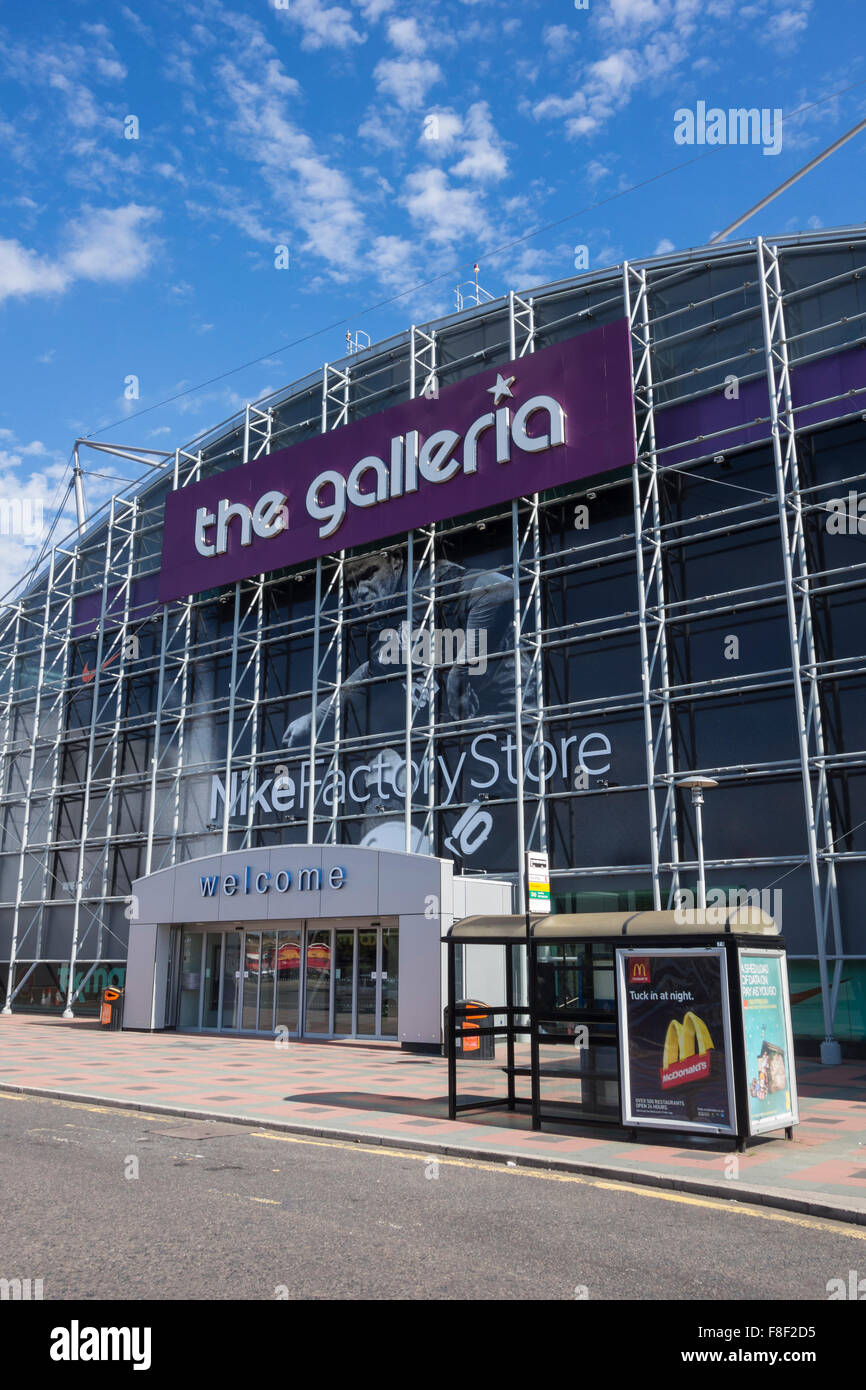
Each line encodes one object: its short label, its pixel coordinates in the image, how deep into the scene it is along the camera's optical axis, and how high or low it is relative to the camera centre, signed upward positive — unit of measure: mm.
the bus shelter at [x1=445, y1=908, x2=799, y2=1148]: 11008 -667
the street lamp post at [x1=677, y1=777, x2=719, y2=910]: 15542 +2629
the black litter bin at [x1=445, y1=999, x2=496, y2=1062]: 18822 -1458
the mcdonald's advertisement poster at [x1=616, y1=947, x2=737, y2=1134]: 11000 -788
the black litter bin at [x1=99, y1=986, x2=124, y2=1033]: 27359 -1097
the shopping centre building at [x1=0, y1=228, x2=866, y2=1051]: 21047 +7001
